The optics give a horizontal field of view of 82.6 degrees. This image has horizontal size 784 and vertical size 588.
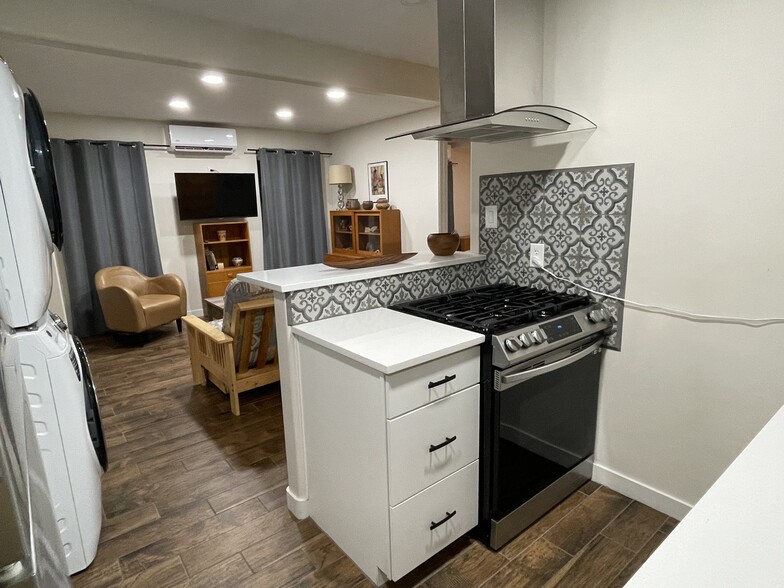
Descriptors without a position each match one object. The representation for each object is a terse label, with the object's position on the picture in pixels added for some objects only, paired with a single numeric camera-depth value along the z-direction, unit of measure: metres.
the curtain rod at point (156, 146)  5.13
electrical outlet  2.25
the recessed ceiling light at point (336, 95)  4.03
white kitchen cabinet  1.48
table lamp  6.08
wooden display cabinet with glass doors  5.52
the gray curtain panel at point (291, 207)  6.05
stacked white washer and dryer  1.43
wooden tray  2.08
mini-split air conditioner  5.17
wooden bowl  2.40
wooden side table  4.16
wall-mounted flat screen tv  5.35
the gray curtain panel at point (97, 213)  4.69
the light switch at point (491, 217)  2.43
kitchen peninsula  1.82
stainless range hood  1.77
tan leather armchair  4.37
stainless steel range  1.66
